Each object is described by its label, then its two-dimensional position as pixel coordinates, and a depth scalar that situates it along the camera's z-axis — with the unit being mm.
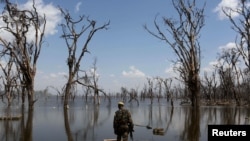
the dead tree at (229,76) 39415
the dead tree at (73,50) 24596
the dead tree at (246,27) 21538
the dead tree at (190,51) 23822
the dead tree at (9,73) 24172
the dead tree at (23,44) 19839
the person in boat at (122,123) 8617
